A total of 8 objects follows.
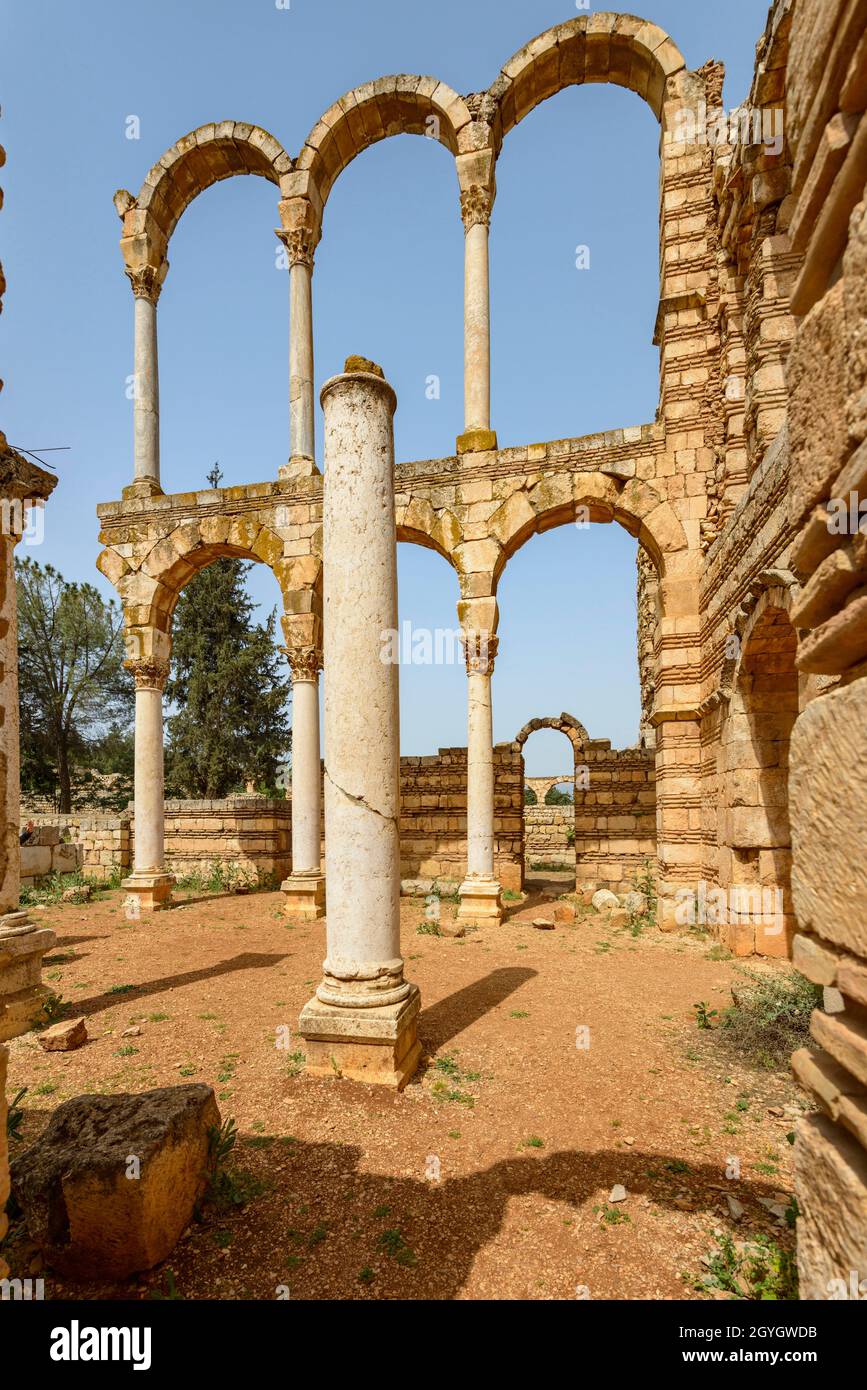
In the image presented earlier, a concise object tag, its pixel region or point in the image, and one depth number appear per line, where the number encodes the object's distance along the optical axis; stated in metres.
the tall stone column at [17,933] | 5.08
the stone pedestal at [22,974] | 5.51
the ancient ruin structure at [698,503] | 1.46
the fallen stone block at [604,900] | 10.76
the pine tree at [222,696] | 23.92
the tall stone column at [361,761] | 4.29
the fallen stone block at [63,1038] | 5.05
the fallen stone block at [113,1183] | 2.61
